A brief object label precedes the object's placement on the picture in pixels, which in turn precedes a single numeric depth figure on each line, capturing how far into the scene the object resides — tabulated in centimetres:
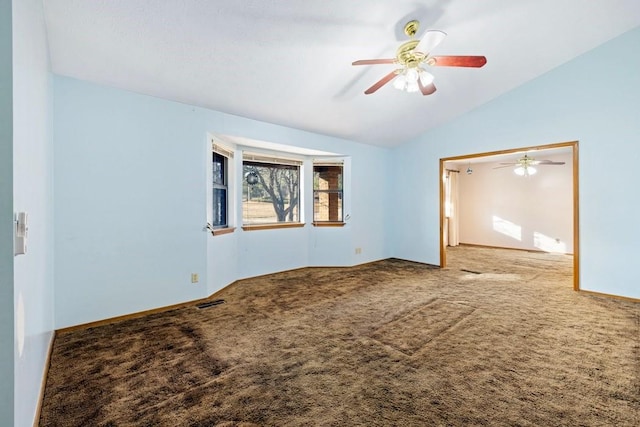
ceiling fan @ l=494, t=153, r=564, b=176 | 597
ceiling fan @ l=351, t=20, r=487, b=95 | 220
